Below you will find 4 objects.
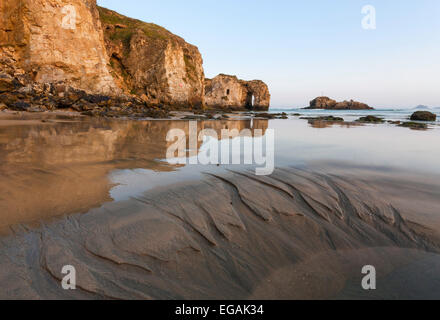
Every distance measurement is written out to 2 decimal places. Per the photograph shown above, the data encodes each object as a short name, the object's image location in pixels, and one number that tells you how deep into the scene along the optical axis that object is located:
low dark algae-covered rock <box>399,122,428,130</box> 12.45
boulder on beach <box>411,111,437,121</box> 19.13
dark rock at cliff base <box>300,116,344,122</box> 19.69
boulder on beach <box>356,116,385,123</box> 17.86
